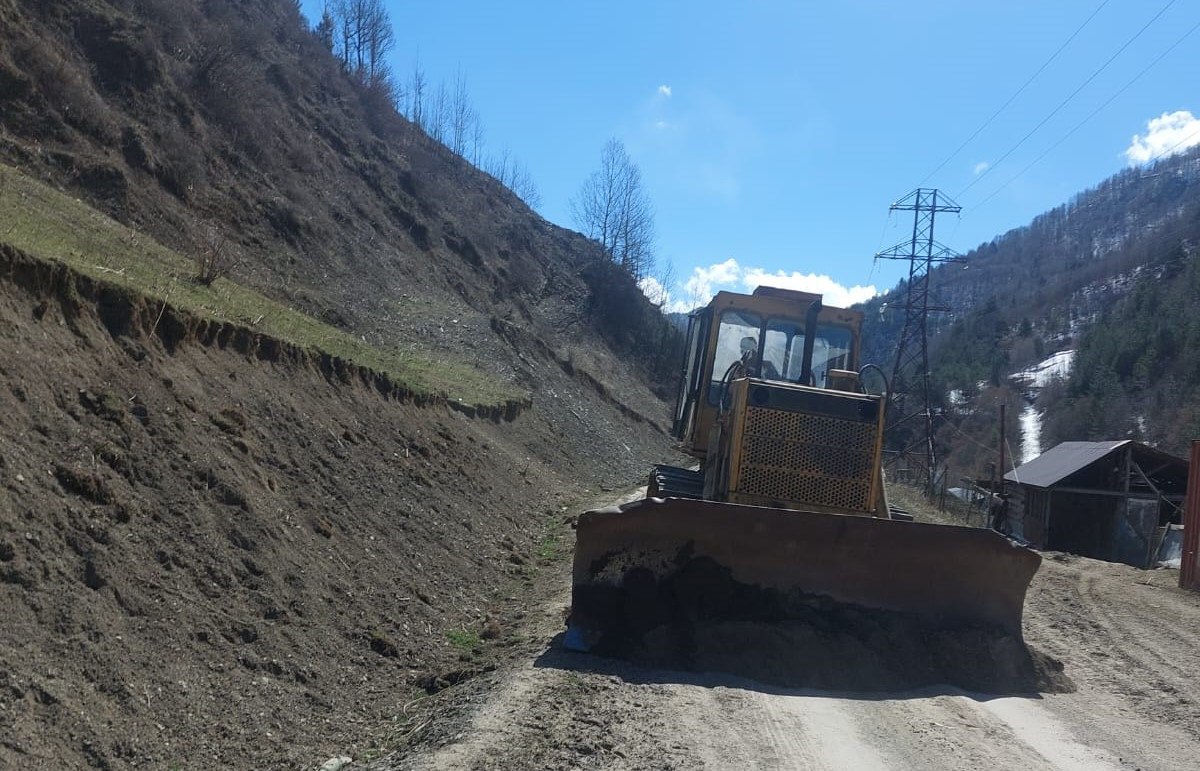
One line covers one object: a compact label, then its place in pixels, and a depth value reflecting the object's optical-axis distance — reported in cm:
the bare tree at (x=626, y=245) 6200
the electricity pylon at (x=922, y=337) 3544
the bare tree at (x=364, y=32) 5888
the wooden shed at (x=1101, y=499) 2373
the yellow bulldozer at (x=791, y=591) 754
